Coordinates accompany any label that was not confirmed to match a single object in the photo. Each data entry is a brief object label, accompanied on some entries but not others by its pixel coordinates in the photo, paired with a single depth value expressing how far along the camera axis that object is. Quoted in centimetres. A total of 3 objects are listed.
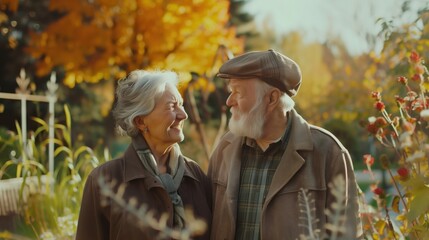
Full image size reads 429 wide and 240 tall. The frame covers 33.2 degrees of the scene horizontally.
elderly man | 292
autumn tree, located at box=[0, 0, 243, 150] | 1205
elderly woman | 304
